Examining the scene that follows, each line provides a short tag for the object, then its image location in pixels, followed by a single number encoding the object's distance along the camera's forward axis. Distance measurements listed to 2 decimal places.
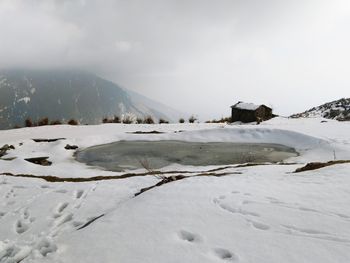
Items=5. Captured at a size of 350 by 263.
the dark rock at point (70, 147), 14.66
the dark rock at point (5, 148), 13.50
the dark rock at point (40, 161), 12.03
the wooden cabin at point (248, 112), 28.95
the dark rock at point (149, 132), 18.88
